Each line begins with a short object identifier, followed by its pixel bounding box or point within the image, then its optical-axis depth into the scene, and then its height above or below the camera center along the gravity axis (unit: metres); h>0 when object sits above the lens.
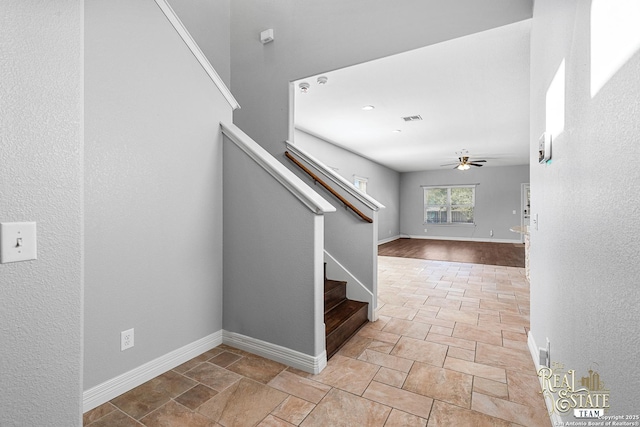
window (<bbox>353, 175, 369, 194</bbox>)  8.04 +0.89
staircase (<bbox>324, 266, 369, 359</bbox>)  2.40 -0.89
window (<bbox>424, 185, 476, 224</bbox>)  10.72 +0.38
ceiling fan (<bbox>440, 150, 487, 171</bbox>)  7.59 +1.39
